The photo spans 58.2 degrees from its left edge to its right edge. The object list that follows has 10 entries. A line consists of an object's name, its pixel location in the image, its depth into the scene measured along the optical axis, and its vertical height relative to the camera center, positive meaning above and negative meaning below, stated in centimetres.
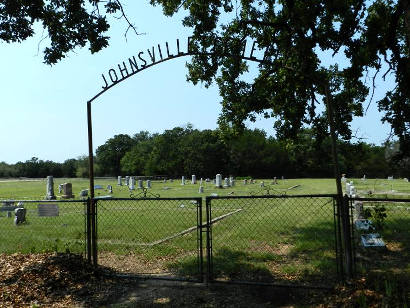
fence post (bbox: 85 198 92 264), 688 -96
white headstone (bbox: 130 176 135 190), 3659 -74
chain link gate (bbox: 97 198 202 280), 752 -179
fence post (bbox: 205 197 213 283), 621 -118
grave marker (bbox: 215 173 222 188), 3712 -70
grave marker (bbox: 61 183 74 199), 2772 -96
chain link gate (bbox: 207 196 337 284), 684 -183
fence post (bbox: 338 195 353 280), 560 -99
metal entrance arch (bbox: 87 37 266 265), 689 +139
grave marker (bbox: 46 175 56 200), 2698 -67
